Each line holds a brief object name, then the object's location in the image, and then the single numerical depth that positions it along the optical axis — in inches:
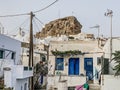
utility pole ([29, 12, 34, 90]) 802.7
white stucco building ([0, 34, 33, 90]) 718.5
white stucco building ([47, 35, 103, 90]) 1327.5
